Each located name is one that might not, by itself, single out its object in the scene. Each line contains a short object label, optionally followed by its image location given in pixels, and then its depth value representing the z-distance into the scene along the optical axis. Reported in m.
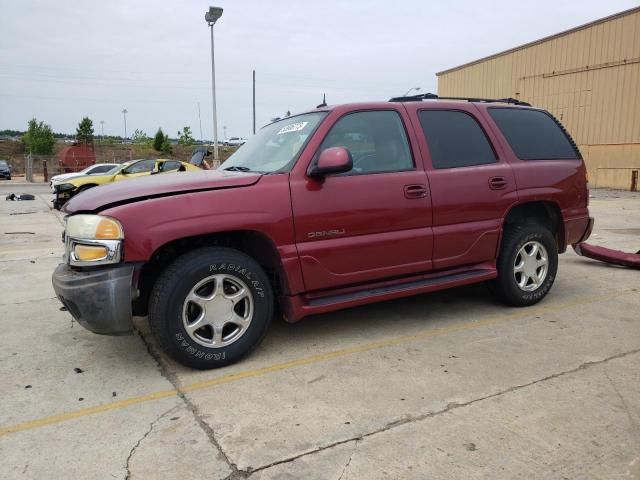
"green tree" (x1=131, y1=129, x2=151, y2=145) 72.89
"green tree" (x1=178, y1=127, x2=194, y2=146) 64.06
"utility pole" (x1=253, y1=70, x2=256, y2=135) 35.80
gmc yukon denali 3.29
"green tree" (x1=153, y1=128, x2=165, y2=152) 56.50
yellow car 13.68
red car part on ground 6.22
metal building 20.27
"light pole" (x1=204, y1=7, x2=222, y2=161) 20.66
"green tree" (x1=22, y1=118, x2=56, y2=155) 51.97
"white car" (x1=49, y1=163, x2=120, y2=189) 22.33
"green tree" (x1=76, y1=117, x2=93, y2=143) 56.56
